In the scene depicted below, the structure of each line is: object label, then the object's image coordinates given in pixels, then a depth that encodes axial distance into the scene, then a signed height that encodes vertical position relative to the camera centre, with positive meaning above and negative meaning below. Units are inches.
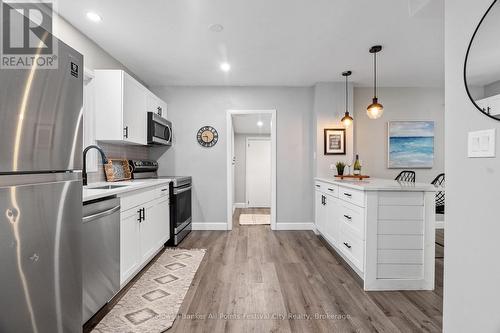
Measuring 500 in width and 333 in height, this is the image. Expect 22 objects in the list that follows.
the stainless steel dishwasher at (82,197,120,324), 63.5 -25.9
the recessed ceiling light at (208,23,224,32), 94.4 +54.8
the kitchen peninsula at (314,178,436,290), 85.4 -25.5
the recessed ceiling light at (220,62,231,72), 130.2 +54.5
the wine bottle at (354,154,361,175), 128.8 -1.0
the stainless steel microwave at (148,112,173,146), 134.3 +20.1
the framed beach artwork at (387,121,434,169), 170.1 +15.3
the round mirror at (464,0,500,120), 40.2 +18.1
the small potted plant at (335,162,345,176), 144.1 -2.4
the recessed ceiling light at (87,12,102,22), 87.5 +54.6
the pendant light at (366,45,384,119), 117.5 +28.6
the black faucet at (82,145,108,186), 83.9 -2.0
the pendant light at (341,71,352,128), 143.7 +28.5
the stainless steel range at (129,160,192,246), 133.1 -20.6
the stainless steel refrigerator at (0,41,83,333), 38.3 -6.1
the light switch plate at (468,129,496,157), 40.8 +4.0
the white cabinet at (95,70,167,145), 107.0 +26.7
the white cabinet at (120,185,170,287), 85.1 -27.3
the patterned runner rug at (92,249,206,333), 67.8 -45.4
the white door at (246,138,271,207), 263.4 -11.6
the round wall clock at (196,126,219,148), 165.8 +19.5
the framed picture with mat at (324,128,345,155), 159.6 +16.1
